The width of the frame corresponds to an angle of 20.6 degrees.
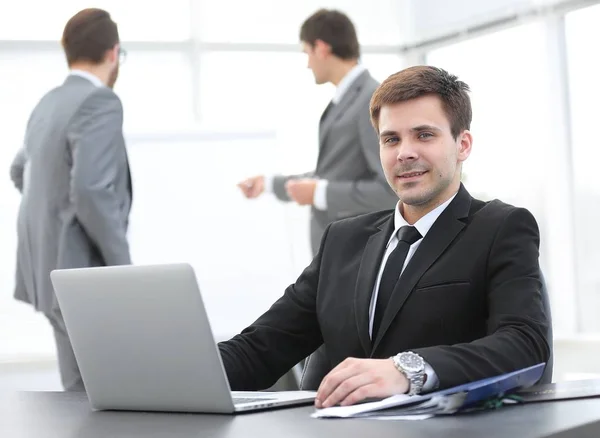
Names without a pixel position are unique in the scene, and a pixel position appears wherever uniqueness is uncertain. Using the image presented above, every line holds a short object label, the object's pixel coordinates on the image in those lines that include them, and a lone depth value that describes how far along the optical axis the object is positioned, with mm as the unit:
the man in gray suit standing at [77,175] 4031
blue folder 2321
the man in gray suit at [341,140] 4443
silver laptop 2434
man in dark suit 2689
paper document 2354
